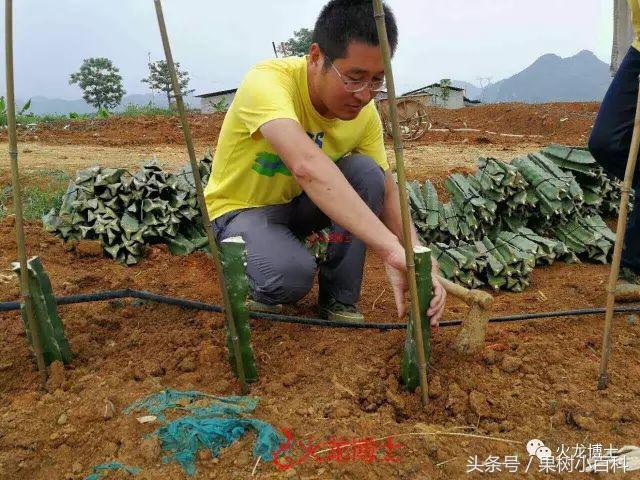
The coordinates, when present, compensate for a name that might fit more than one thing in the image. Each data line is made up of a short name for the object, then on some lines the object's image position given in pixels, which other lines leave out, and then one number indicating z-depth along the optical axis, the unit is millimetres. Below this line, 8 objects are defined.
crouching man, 1795
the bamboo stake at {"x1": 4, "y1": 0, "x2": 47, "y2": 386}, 1561
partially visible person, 2395
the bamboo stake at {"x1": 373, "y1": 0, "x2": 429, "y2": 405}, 1372
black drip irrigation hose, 2246
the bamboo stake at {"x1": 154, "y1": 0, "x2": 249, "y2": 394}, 1440
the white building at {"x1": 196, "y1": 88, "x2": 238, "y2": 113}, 21641
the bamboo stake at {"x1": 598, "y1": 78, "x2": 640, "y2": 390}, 1552
